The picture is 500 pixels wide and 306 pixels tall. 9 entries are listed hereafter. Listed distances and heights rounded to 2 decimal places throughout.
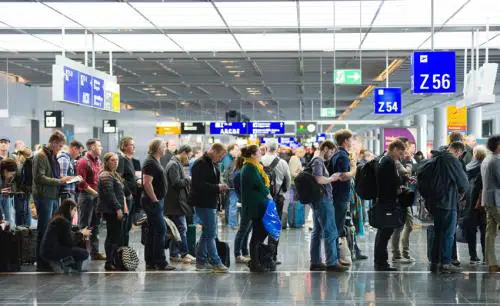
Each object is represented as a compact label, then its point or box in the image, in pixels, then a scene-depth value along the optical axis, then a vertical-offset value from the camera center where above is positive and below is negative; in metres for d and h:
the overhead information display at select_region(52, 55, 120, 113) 13.83 +1.38
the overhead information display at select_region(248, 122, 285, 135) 37.69 +1.24
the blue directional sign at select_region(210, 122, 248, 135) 36.47 +1.17
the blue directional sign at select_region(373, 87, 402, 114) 21.95 +1.53
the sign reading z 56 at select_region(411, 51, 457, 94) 14.85 +1.59
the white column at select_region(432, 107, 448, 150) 33.50 +1.24
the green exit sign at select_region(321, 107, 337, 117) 28.23 +1.50
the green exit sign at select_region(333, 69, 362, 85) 18.77 +1.89
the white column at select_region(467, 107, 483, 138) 31.05 +1.18
